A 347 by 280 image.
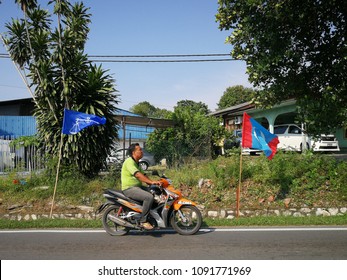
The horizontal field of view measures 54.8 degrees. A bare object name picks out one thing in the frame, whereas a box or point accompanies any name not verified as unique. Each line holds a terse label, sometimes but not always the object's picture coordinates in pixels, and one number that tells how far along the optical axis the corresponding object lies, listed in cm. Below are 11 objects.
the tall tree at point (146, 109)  5362
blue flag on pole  919
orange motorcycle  669
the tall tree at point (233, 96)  5369
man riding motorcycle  664
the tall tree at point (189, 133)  1580
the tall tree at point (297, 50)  899
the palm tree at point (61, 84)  1097
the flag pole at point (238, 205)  855
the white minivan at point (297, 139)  2039
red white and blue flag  882
